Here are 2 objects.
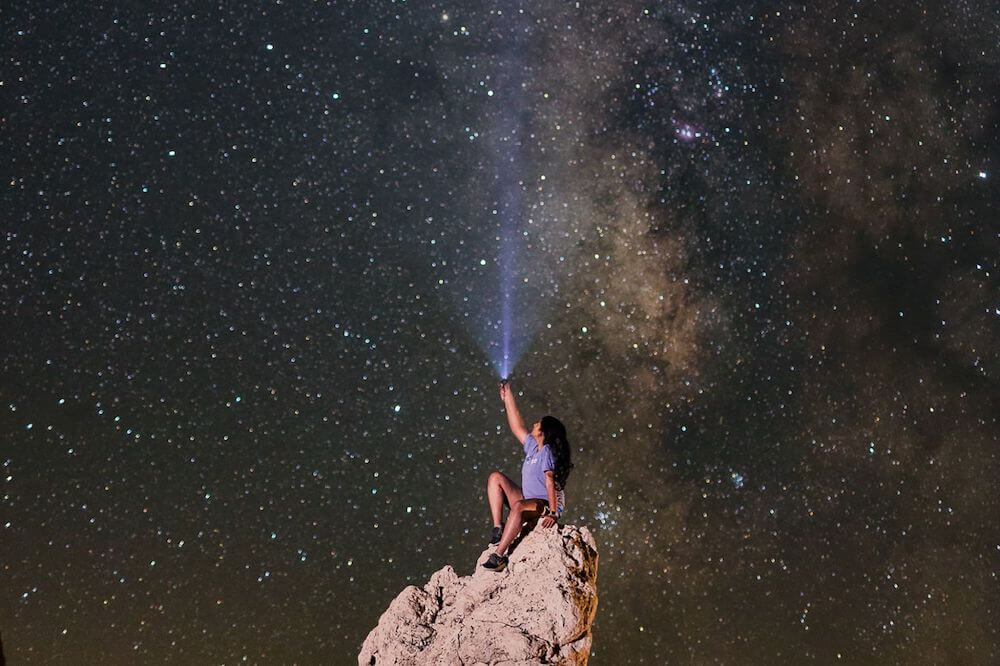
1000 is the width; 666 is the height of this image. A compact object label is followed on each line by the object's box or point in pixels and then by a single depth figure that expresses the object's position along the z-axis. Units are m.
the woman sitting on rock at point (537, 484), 7.09
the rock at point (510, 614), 6.17
